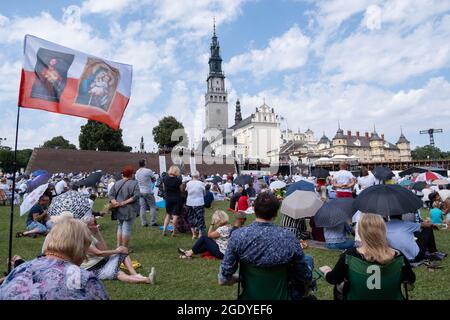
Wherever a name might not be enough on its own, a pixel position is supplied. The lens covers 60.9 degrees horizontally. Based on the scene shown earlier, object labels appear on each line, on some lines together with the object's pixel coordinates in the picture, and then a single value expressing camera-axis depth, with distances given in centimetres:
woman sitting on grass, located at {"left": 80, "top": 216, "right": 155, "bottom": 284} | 548
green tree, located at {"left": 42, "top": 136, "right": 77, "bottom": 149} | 9569
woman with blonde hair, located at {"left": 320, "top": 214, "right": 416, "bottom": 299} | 301
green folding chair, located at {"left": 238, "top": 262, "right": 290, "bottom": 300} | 297
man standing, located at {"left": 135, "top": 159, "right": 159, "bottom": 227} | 1049
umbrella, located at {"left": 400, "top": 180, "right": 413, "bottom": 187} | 1652
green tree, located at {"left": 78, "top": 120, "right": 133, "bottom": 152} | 6546
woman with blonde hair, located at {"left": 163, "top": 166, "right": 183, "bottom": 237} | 955
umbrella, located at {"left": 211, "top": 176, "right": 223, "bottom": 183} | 2510
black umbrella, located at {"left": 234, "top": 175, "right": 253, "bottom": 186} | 1596
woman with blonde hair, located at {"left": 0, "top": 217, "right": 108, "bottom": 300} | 244
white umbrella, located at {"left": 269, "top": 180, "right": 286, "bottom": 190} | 1725
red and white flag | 484
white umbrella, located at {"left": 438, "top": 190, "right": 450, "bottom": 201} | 1133
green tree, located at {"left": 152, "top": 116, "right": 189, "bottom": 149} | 7931
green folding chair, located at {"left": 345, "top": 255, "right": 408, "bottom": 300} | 300
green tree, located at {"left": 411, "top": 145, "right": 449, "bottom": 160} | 12084
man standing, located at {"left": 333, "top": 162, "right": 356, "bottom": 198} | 950
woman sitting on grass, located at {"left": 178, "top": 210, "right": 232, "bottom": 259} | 720
